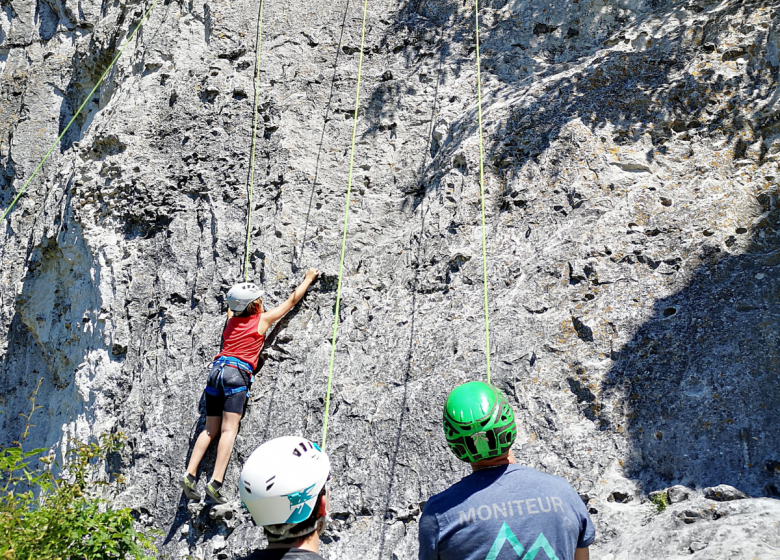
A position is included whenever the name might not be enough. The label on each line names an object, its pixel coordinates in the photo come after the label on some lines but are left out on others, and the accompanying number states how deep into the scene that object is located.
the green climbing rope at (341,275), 4.96
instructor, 2.44
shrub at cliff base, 3.78
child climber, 5.12
